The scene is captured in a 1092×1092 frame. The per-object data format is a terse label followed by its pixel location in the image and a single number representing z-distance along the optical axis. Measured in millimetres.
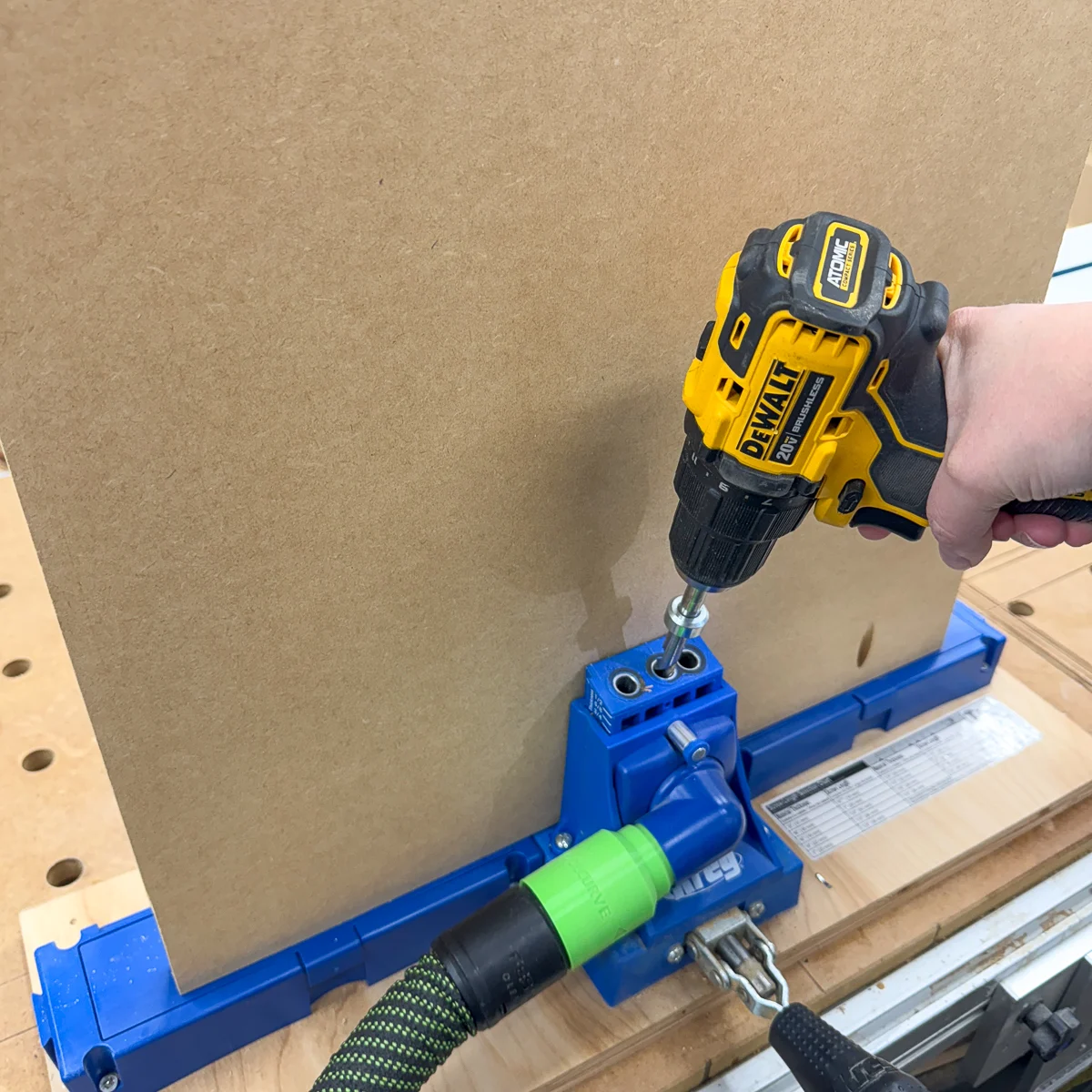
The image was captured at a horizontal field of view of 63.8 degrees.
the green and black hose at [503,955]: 495
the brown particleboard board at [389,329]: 348
